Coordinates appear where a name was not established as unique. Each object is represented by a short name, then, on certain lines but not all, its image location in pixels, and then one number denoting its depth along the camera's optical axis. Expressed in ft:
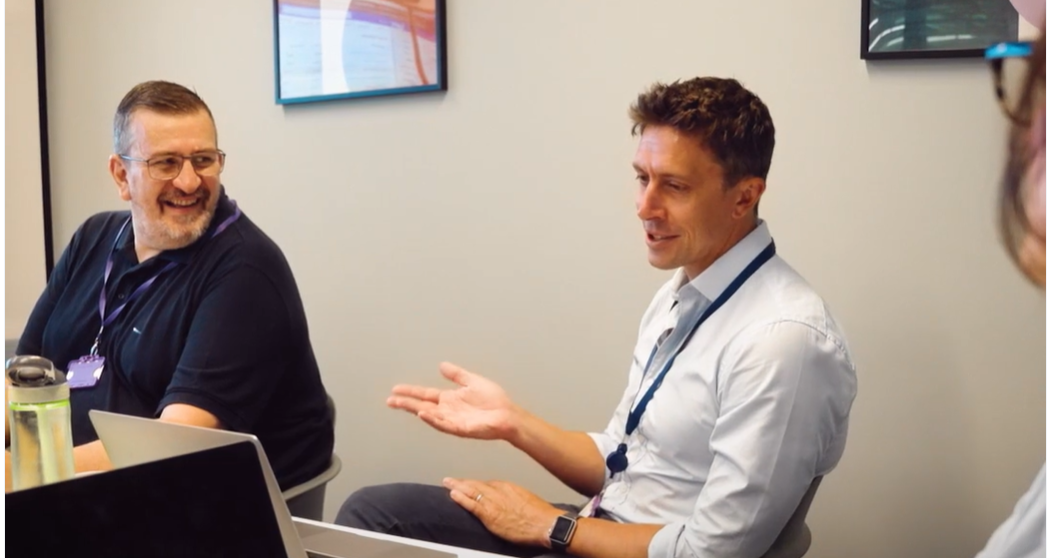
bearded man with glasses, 6.12
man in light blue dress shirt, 4.96
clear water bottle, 3.66
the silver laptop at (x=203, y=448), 3.28
